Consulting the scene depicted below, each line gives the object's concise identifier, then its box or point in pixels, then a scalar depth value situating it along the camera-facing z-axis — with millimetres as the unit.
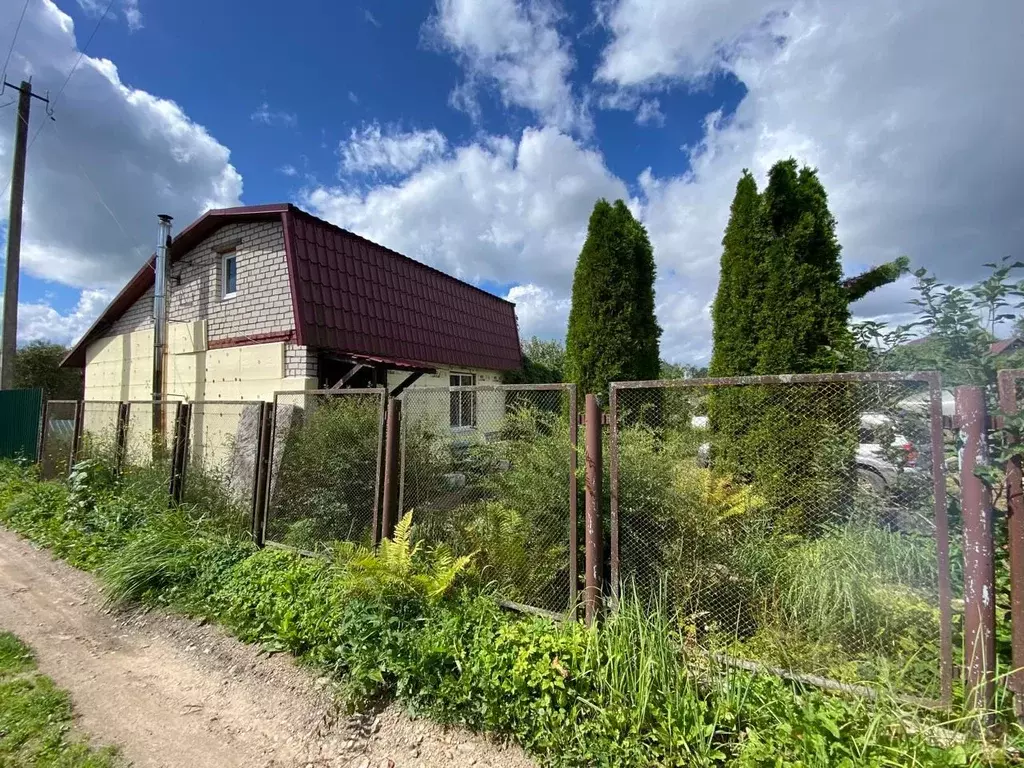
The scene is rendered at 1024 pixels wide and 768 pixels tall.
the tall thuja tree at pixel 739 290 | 5828
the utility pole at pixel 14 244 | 11797
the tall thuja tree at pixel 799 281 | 5445
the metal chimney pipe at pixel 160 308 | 10508
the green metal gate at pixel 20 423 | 10094
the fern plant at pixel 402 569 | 3504
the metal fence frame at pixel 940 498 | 2316
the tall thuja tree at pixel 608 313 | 8328
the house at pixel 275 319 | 9078
